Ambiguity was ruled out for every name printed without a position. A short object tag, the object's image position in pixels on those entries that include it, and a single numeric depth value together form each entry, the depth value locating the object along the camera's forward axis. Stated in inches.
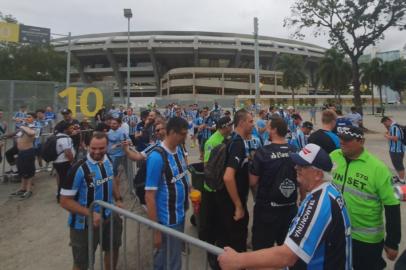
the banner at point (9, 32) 1088.8
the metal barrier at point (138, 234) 81.3
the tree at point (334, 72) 1924.2
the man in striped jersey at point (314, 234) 70.8
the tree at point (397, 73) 1946.4
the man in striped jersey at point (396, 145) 315.9
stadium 3085.6
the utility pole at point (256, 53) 791.5
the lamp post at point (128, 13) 1073.5
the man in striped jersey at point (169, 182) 125.1
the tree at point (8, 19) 1414.9
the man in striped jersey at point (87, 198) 130.8
